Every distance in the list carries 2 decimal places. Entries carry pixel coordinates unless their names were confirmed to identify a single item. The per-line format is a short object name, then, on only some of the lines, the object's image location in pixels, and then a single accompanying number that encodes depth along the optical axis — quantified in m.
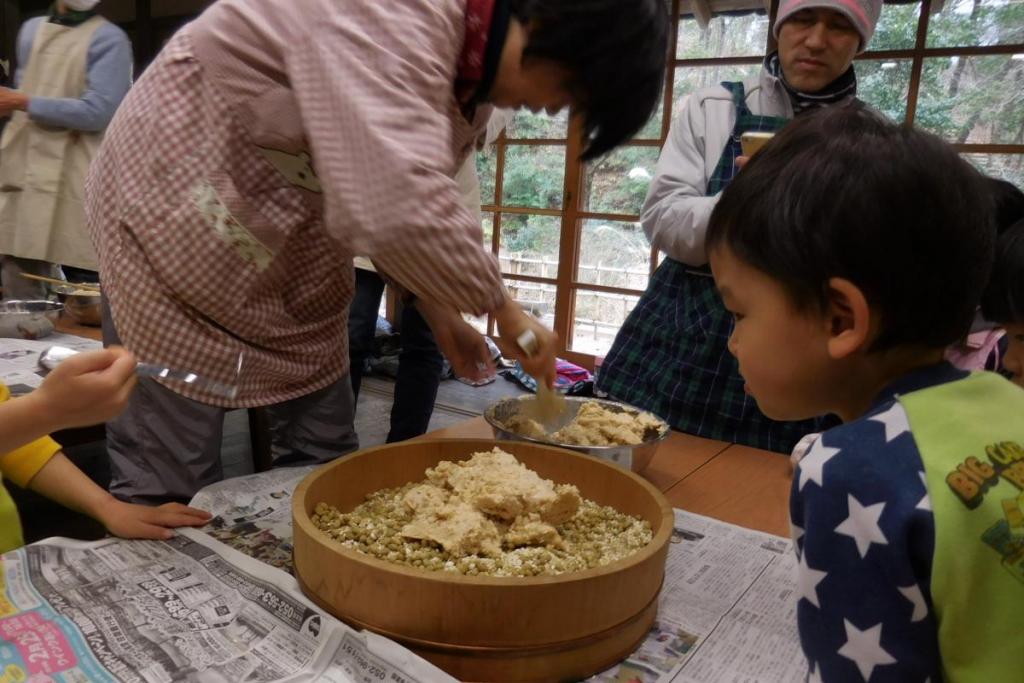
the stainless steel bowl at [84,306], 2.08
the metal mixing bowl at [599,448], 1.04
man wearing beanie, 1.37
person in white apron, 2.01
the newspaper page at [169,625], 0.63
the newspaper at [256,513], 0.85
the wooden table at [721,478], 1.05
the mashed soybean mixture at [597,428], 1.11
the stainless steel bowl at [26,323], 1.85
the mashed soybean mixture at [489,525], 0.75
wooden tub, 0.62
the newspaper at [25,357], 1.50
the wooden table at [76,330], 2.01
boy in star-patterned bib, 0.48
